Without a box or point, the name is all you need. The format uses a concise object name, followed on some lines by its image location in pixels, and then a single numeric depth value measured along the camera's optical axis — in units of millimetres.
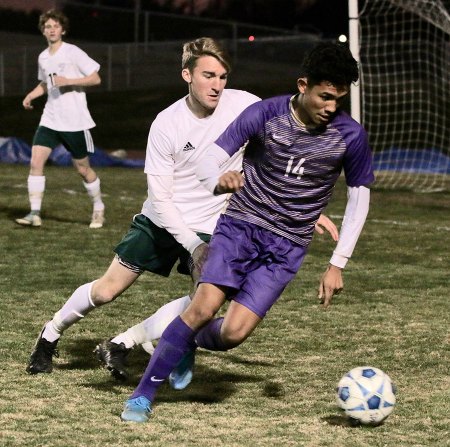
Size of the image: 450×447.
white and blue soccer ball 9969
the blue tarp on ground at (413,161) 37656
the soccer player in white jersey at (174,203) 11117
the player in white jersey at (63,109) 22984
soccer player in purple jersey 10102
